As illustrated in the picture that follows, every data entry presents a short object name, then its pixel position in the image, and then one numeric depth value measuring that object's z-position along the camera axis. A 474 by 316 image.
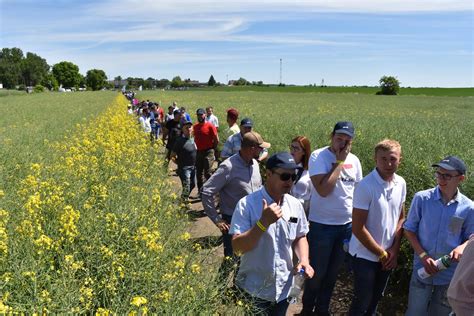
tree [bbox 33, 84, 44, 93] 105.50
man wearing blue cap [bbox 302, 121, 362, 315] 4.27
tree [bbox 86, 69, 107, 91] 152.88
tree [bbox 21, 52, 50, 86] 142.46
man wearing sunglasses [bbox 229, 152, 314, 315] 3.01
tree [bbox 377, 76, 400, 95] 94.02
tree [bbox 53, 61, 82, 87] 158.25
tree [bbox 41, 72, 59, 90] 142.88
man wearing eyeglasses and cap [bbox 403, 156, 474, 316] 3.56
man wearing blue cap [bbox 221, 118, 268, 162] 6.39
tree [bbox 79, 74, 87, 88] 162.25
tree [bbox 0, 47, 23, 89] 131.75
